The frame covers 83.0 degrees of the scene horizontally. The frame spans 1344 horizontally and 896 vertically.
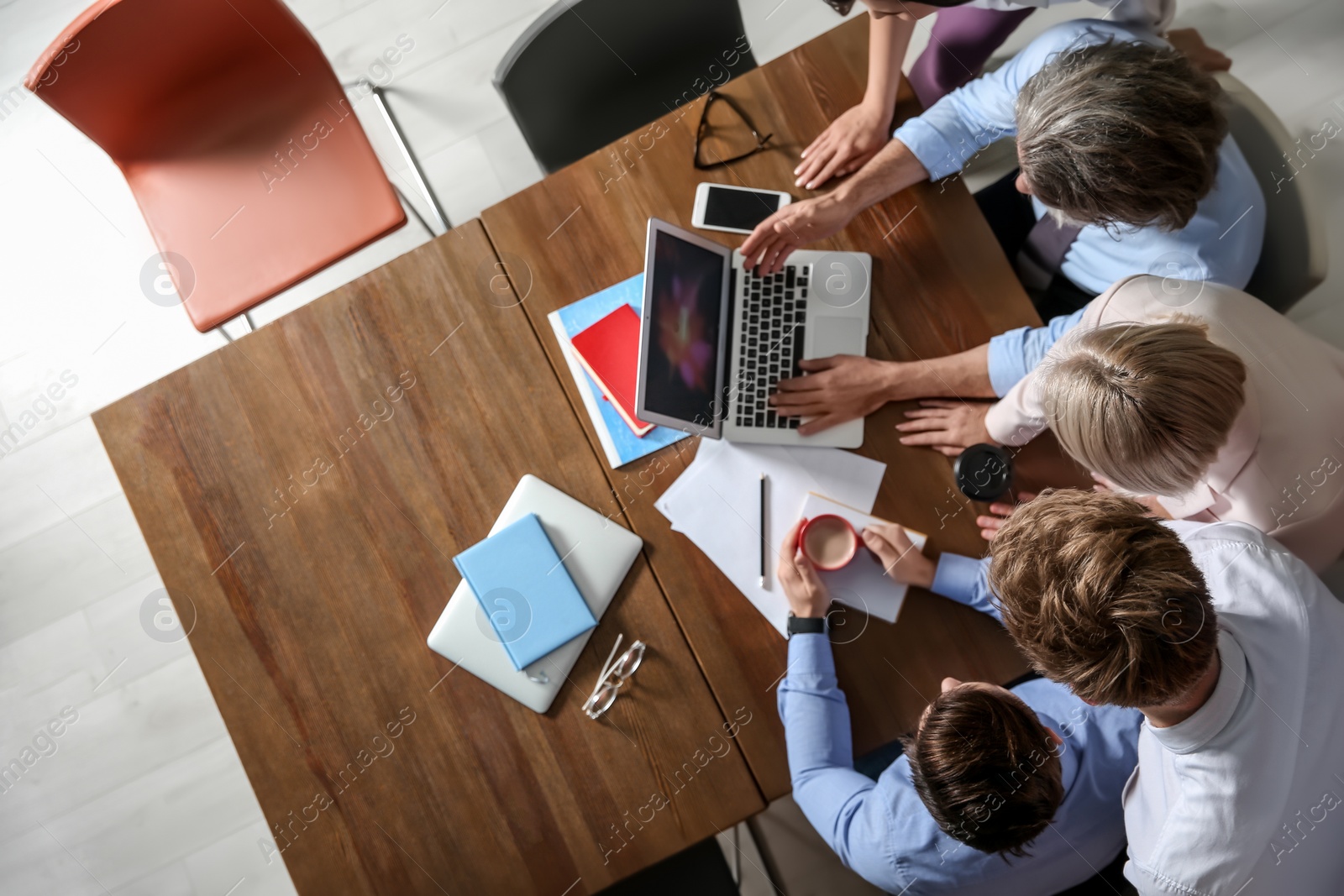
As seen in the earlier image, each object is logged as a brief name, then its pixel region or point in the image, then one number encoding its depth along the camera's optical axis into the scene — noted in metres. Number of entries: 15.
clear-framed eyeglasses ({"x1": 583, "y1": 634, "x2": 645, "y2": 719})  1.29
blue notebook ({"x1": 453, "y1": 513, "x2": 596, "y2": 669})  1.29
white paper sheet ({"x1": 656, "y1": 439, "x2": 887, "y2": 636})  1.31
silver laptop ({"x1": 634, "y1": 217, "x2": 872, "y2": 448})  1.27
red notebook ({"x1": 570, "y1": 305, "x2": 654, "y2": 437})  1.36
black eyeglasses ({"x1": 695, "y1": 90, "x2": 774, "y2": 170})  1.42
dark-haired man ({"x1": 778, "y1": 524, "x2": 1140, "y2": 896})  1.00
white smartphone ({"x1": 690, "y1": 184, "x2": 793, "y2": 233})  1.41
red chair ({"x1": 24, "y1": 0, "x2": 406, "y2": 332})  1.83
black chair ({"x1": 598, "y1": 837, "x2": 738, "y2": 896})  1.46
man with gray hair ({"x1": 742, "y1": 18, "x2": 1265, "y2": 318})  1.08
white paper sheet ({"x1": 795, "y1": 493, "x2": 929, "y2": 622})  1.29
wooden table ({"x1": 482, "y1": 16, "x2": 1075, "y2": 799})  1.28
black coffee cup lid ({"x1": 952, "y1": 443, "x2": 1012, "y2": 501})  1.29
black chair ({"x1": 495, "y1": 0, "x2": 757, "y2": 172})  1.55
